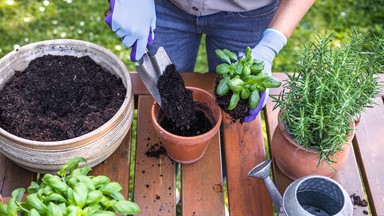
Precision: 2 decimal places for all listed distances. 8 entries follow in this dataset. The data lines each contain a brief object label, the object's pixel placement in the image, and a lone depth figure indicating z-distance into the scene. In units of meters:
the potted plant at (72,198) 0.88
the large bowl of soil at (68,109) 1.13
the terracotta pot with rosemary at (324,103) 1.07
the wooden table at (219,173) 1.20
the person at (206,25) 1.27
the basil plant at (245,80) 1.10
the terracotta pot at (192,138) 1.18
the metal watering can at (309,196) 1.02
